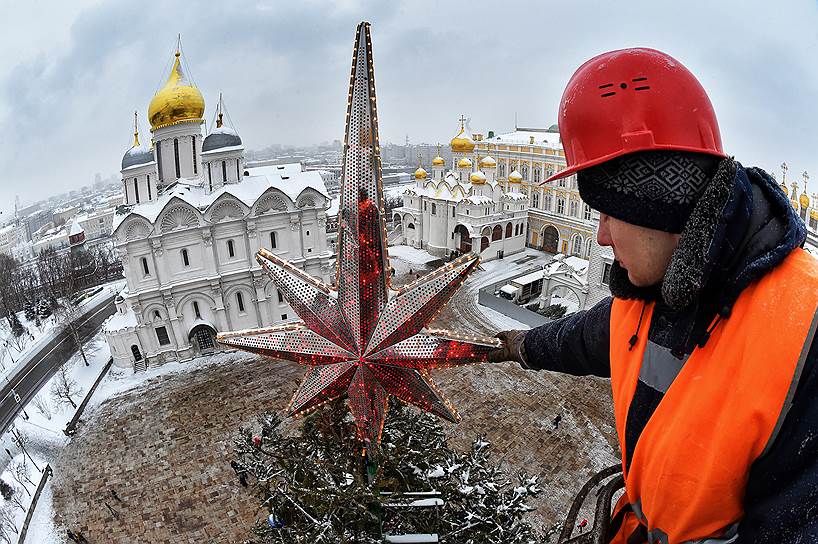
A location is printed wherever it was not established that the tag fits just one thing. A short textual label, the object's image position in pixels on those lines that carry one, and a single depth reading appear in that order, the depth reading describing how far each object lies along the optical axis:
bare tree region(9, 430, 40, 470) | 16.36
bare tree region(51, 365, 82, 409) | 19.23
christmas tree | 4.95
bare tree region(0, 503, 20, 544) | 12.91
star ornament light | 4.34
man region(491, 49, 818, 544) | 1.50
